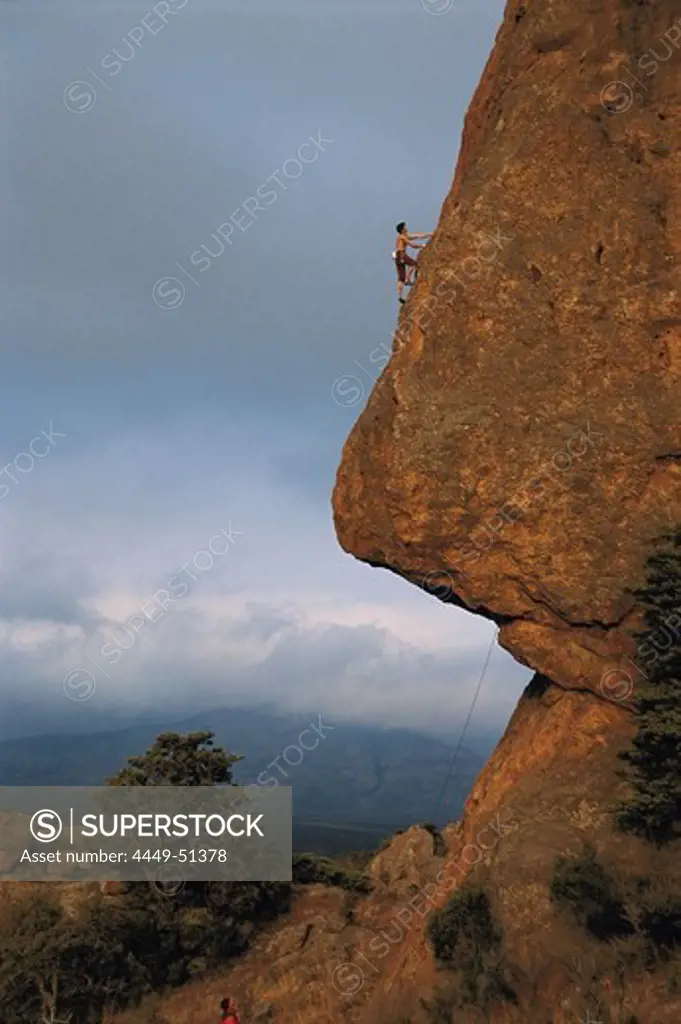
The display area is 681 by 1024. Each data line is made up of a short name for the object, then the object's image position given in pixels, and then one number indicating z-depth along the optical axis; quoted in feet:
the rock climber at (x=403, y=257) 86.07
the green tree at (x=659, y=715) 50.78
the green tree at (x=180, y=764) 85.61
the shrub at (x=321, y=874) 95.97
